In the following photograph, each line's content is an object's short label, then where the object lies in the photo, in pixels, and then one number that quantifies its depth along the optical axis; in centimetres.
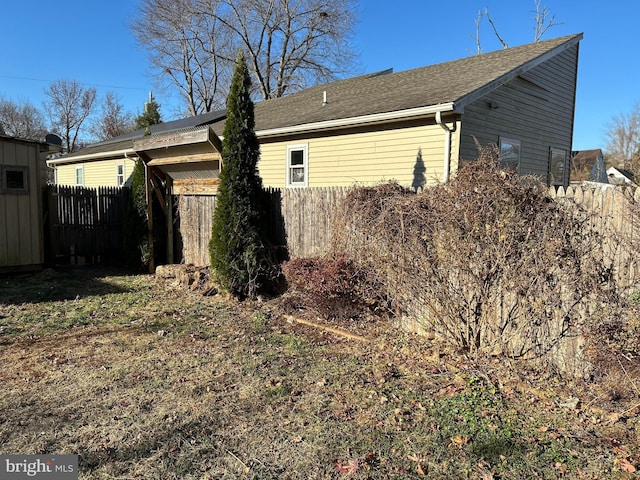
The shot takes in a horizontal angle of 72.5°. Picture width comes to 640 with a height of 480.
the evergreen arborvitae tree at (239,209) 687
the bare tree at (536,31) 2300
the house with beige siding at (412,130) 831
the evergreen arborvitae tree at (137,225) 934
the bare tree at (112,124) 4511
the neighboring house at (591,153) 2000
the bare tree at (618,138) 2916
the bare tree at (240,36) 2764
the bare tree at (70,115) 4656
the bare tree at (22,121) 4422
